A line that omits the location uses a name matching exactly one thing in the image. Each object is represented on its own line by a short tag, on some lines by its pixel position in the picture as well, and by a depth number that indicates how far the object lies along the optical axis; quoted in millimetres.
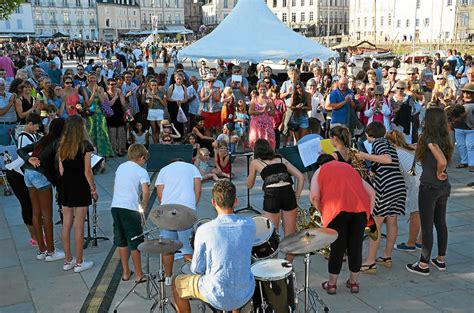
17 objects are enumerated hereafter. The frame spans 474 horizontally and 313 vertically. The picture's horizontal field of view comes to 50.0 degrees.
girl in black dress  5711
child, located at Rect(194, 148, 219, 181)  9836
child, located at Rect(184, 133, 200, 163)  9402
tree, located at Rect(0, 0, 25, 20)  28097
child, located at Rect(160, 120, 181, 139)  8170
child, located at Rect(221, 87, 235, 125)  11195
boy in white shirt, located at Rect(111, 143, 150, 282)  5441
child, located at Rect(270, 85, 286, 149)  11219
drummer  3805
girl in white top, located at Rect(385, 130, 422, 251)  6176
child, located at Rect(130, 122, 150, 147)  11820
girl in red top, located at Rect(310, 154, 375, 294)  5113
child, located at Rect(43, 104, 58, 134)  8977
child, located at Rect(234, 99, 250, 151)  11367
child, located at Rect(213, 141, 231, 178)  9461
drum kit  4191
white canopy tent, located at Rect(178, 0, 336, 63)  11461
